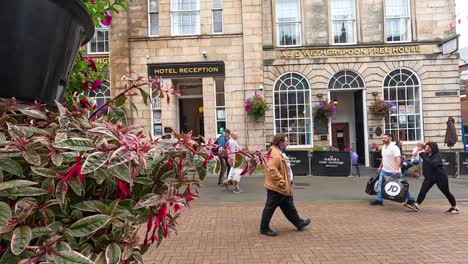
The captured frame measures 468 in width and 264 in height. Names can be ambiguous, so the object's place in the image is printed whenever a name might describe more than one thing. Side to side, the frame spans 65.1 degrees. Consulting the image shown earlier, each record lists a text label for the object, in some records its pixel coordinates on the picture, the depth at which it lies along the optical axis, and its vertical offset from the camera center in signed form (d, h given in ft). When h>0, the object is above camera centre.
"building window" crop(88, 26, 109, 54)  59.16 +15.71
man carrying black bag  29.17 -2.34
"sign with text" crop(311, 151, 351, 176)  46.55 -3.57
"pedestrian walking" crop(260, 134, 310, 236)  21.30 -3.19
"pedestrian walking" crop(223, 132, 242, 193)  34.09 -3.96
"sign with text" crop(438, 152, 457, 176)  46.29 -3.80
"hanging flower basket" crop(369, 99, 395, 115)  56.29 +4.22
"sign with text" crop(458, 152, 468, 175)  46.88 -3.86
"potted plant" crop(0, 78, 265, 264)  3.10 -0.41
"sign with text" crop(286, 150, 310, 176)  47.50 -3.40
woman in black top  27.27 -3.07
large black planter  3.49 +1.00
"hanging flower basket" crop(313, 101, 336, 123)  56.29 +3.85
